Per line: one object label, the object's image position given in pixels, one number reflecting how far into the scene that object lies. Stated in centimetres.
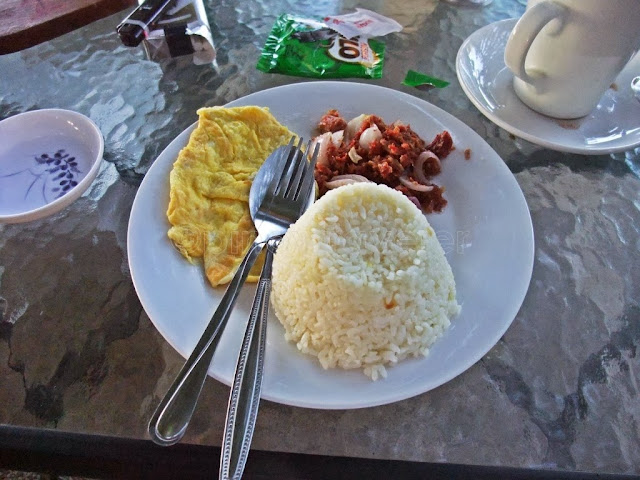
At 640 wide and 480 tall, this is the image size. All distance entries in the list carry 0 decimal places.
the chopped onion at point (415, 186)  30
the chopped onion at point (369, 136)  31
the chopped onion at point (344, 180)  30
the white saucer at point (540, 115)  33
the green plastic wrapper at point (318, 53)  39
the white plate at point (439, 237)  22
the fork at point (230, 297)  20
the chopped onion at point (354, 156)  31
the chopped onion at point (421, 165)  31
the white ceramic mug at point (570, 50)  28
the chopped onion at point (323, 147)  31
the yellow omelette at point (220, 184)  27
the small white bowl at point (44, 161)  30
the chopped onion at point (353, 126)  33
